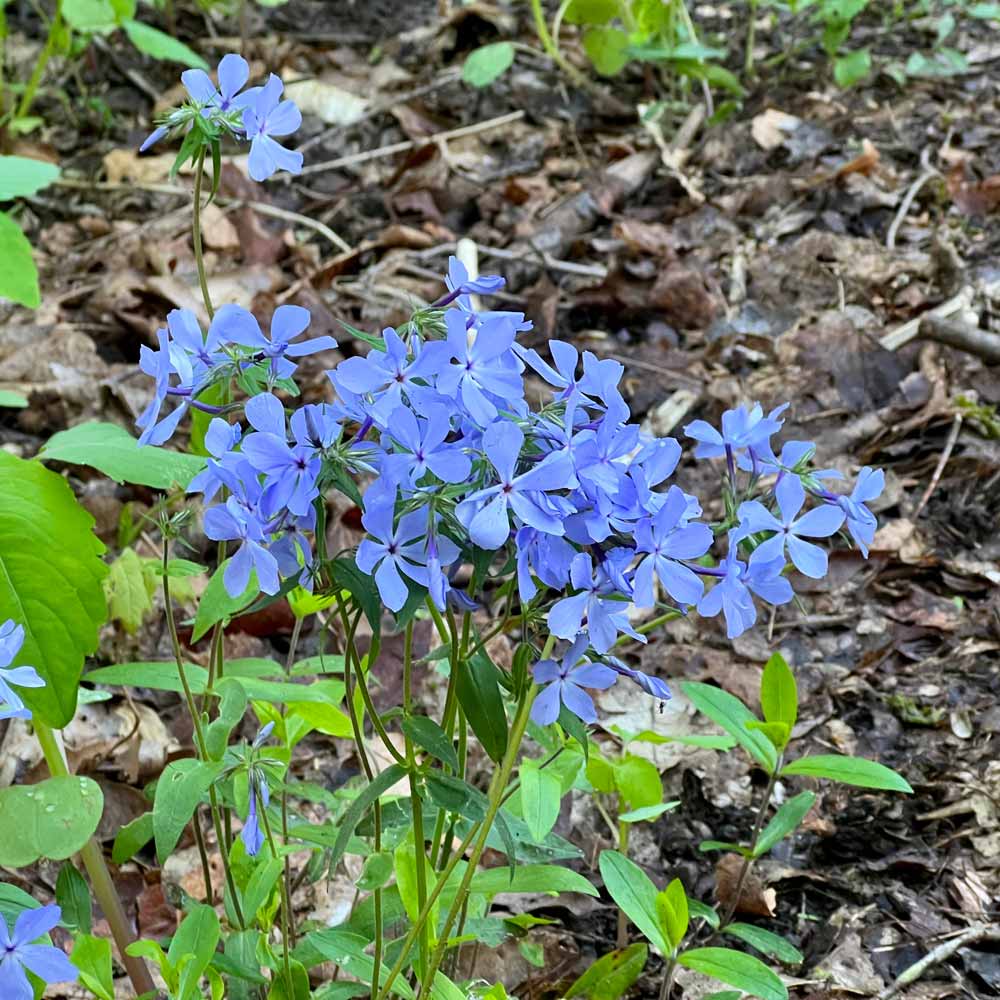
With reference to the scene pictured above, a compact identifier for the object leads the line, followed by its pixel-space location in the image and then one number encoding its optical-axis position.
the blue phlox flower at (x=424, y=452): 1.06
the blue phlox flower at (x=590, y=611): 1.07
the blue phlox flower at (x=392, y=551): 1.06
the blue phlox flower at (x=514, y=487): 1.05
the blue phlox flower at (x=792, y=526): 1.09
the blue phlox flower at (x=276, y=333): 1.09
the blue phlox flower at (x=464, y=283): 1.09
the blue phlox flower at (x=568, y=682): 1.09
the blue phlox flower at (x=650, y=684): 1.09
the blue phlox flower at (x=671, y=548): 1.07
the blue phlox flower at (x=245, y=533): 1.07
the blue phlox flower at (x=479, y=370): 1.07
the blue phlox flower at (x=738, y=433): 1.12
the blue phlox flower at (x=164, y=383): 1.09
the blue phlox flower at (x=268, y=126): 1.13
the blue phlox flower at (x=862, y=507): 1.11
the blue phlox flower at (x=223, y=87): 1.13
